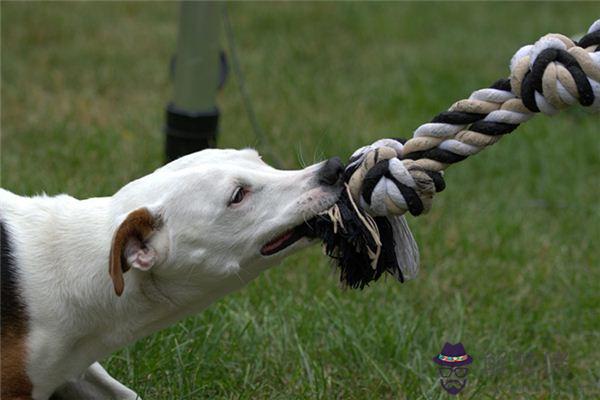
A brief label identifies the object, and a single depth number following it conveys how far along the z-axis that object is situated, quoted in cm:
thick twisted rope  587
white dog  654
